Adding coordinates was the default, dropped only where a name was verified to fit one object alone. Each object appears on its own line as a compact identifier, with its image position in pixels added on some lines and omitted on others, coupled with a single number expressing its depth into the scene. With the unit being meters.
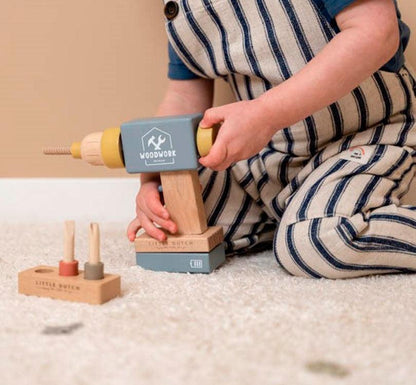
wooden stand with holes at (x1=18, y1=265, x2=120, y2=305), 1.00
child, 1.06
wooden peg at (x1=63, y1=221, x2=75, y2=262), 1.01
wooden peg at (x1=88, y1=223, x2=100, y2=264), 1.01
